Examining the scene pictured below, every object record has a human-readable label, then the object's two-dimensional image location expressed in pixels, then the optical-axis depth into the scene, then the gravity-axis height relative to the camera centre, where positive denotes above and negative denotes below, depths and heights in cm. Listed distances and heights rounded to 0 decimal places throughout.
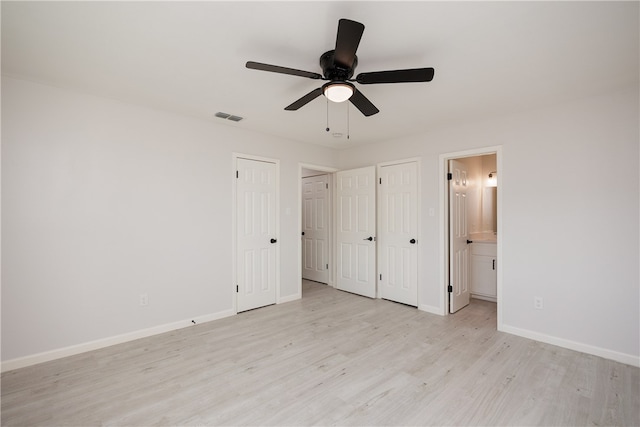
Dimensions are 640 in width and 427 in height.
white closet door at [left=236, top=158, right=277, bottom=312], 401 -26
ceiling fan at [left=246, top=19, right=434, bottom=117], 169 +92
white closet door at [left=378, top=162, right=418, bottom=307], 423 -27
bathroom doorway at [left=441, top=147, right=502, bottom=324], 395 -20
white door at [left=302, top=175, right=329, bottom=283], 550 -26
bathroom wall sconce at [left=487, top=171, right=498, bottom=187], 507 +62
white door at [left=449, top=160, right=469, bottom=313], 398 -33
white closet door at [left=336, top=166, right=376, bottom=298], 468 -26
